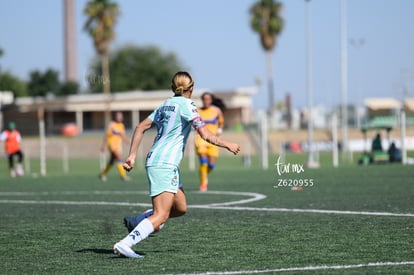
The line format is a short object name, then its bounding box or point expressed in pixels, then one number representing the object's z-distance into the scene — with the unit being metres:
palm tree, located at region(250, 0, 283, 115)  88.31
